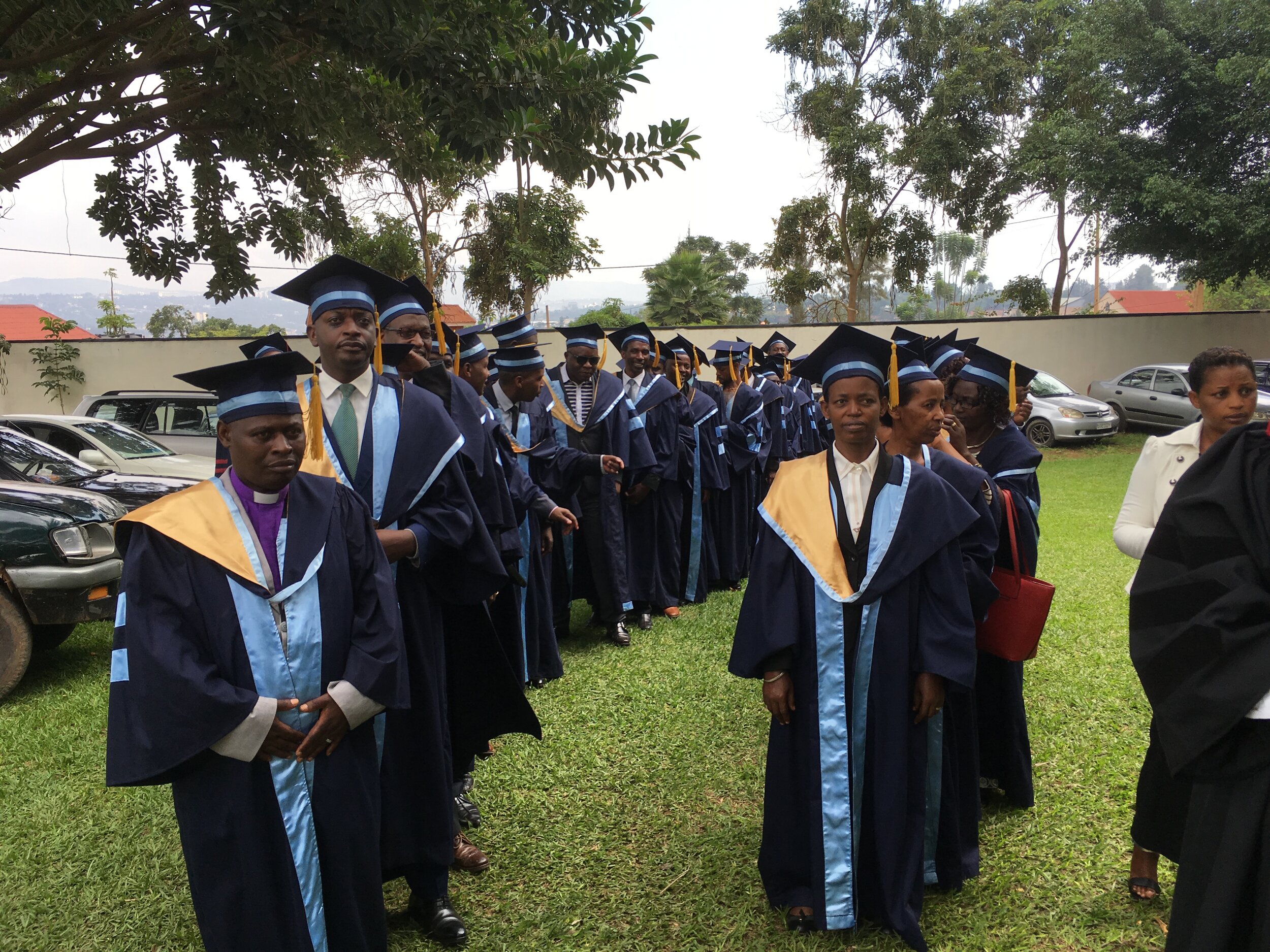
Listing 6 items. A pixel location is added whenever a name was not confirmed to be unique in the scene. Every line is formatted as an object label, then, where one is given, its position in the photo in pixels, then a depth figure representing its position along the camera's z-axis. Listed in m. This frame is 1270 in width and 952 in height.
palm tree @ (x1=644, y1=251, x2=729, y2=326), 28.86
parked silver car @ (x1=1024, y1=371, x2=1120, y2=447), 17.92
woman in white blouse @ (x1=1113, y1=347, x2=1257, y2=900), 2.94
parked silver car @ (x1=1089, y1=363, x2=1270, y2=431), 17.91
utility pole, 20.06
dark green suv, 5.36
